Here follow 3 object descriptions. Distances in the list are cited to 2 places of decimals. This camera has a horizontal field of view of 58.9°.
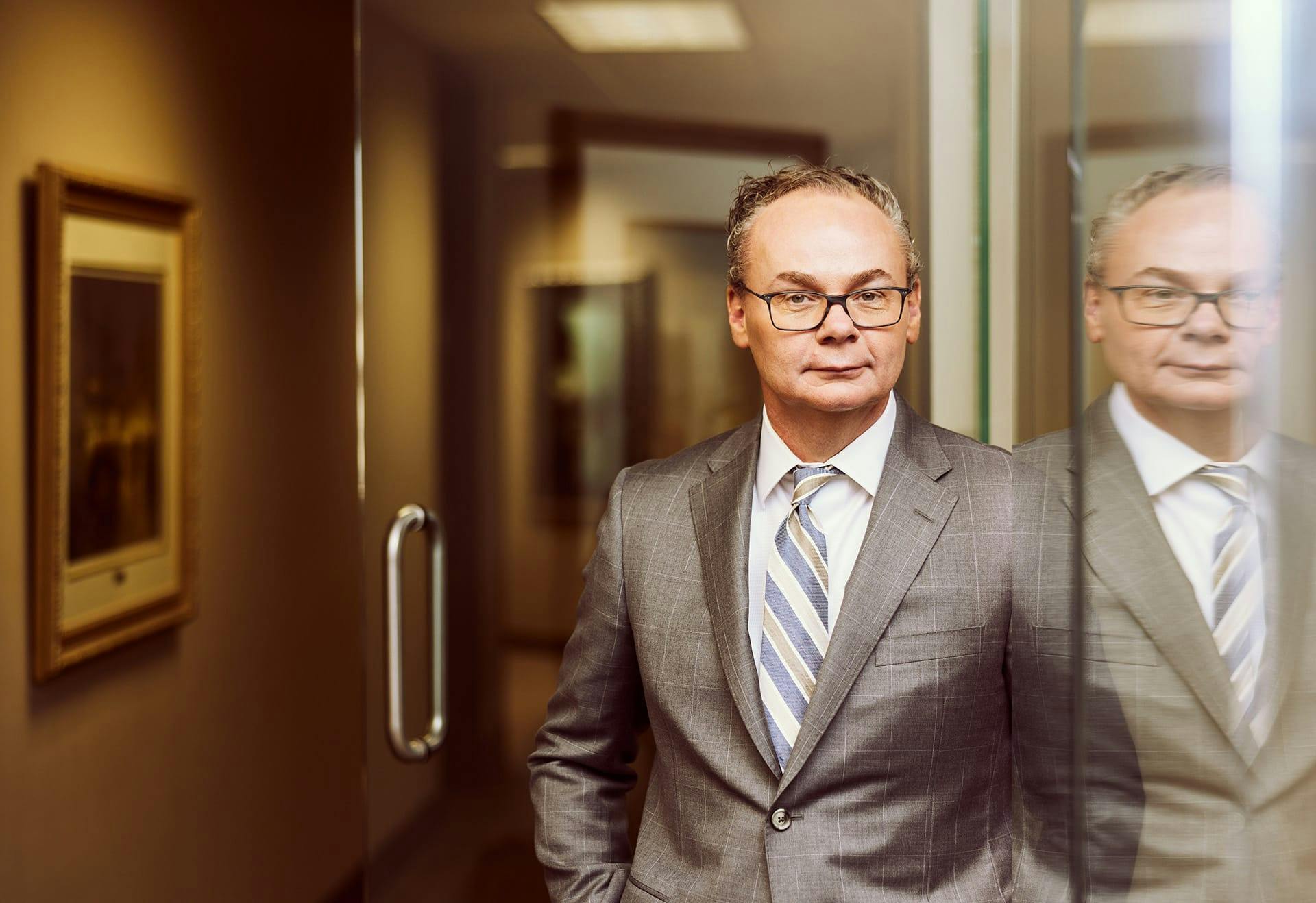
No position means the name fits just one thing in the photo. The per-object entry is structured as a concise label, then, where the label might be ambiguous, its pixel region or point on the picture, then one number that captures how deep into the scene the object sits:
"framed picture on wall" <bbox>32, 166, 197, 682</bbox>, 2.22
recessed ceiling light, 1.55
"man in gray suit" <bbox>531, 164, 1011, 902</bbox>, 1.06
